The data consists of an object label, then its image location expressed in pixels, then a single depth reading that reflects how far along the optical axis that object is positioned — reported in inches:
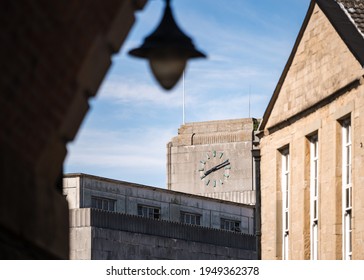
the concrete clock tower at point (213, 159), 3988.7
